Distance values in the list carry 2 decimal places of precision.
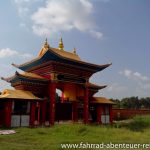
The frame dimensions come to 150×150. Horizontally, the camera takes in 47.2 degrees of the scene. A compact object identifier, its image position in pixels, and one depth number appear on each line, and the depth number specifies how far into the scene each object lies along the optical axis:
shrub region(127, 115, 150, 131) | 16.45
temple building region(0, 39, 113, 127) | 14.99
